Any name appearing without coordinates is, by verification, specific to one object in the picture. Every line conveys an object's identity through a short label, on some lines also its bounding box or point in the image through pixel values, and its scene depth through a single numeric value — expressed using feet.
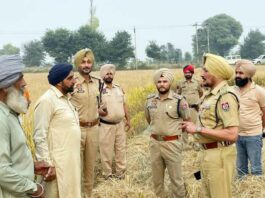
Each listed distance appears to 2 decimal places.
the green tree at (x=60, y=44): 162.30
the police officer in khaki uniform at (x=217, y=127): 11.84
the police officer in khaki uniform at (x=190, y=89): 28.40
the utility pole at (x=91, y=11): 183.32
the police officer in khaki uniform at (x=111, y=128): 21.18
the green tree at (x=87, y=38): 160.45
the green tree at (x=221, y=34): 249.75
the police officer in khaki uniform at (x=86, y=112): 17.38
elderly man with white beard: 8.86
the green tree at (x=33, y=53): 206.39
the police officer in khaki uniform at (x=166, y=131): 16.34
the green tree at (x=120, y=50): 152.15
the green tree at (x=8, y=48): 280.92
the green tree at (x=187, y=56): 261.65
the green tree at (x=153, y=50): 168.55
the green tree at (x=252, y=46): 223.92
